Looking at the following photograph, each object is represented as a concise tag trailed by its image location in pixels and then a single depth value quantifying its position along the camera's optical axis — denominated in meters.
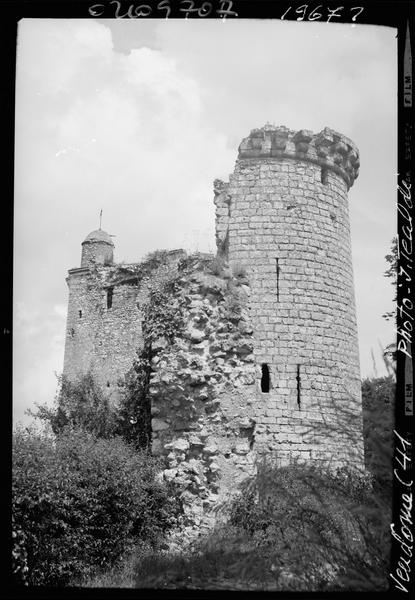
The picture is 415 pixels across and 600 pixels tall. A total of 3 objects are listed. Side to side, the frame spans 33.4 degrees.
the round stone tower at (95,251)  29.50
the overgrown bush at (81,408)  19.19
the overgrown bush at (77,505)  8.35
